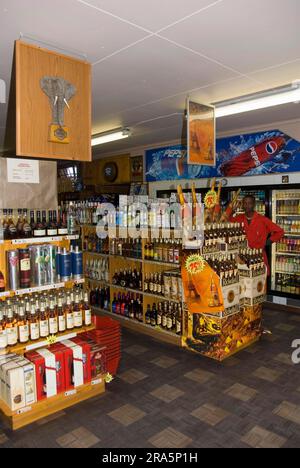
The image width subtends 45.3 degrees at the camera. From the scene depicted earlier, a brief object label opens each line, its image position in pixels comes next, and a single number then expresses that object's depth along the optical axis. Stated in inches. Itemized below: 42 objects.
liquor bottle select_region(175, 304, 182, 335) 199.0
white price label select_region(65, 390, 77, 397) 137.3
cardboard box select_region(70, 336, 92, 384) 141.9
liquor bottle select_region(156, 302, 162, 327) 210.5
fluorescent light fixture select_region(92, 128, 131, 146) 270.7
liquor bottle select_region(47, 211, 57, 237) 136.0
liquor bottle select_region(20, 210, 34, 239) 133.7
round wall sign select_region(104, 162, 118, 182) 398.6
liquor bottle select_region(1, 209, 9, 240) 130.0
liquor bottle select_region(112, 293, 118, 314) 241.3
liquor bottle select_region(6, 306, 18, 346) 124.6
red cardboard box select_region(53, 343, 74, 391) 136.6
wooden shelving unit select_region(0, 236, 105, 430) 124.9
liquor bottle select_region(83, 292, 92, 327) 145.1
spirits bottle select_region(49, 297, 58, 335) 134.9
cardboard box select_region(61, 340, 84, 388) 138.7
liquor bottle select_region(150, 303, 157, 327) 213.8
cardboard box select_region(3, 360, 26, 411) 122.1
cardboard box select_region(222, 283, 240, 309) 174.6
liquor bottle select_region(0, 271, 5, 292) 121.1
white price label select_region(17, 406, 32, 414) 125.1
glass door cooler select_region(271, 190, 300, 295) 262.7
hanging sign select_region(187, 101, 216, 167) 181.6
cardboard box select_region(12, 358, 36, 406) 125.7
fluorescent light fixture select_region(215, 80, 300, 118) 173.4
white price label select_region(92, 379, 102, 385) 146.7
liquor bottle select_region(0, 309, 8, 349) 122.1
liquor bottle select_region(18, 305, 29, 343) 127.3
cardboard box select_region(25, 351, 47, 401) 129.0
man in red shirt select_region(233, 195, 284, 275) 237.6
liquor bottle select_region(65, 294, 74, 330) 139.5
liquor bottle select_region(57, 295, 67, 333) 137.6
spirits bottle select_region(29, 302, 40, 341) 130.0
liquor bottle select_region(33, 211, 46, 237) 132.3
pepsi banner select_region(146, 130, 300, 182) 261.1
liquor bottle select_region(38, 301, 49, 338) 132.8
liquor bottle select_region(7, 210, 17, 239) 131.3
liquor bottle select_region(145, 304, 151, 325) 218.2
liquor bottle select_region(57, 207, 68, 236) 139.7
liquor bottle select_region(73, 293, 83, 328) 141.6
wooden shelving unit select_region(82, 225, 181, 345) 207.8
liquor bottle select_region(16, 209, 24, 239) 134.1
